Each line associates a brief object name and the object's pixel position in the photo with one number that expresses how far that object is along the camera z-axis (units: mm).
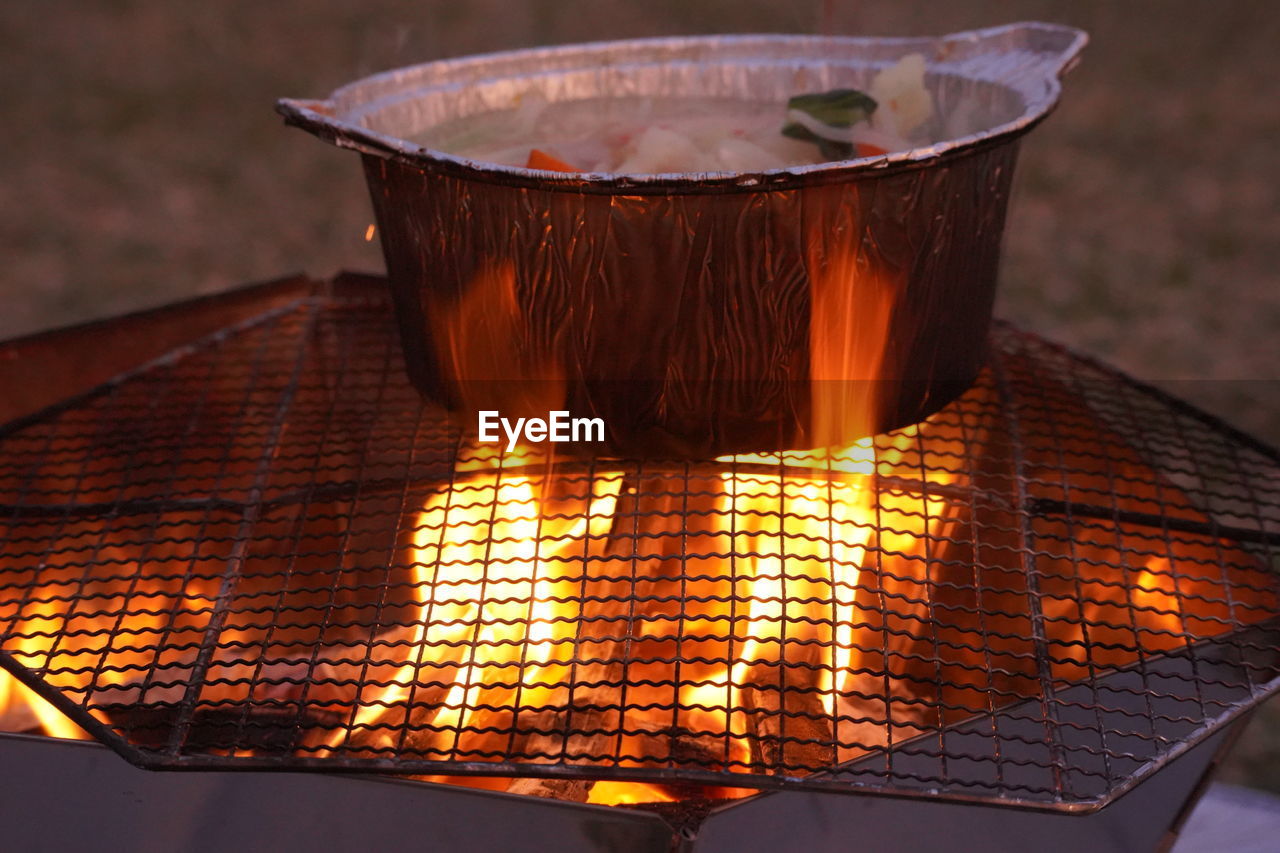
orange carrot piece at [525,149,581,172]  808
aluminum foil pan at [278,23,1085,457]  779
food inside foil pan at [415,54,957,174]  819
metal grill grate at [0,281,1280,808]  766
